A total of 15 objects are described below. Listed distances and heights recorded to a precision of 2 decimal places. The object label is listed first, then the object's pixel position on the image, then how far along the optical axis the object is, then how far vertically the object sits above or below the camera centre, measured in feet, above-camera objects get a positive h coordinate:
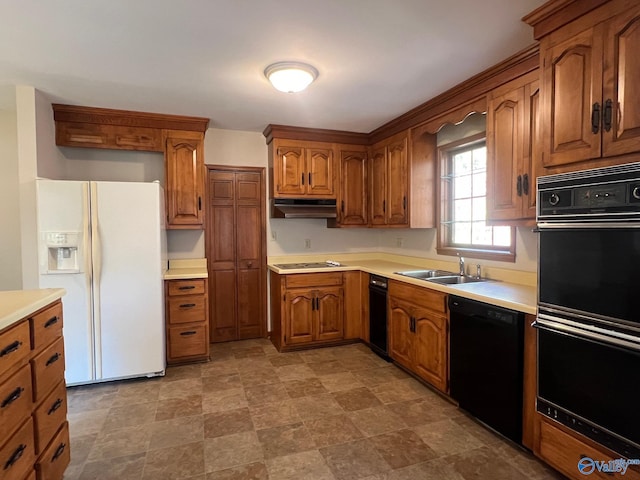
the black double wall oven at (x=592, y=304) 4.78 -1.13
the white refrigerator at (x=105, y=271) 9.27 -1.02
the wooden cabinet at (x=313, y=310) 12.17 -2.78
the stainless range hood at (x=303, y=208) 12.53 +0.84
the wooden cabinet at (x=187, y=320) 11.02 -2.76
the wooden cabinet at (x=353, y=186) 13.56 +1.71
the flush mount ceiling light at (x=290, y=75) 7.78 +3.53
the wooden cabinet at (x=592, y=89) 4.89 +2.11
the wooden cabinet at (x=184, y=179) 11.62 +1.77
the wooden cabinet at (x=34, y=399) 4.40 -2.34
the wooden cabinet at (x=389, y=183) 11.90 +1.70
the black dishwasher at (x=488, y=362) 6.72 -2.77
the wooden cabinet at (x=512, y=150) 7.28 +1.71
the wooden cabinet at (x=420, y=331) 8.75 -2.76
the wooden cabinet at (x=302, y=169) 12.65 +2.28
